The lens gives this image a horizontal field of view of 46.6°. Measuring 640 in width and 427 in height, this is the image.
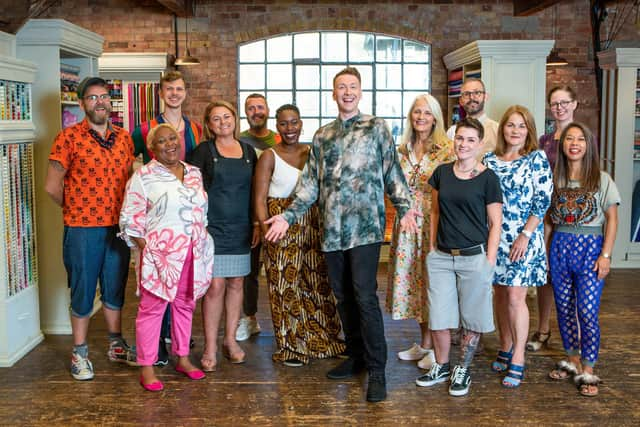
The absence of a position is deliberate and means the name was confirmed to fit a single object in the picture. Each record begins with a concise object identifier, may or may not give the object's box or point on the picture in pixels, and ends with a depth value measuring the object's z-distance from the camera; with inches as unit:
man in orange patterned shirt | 154.5
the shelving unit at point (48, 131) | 182.7
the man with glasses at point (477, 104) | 185.3
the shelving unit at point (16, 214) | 163.5
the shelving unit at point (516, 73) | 279.6
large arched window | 374.9
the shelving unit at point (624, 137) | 275.1
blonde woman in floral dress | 156.3
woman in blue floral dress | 148.0
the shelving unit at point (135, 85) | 337.7
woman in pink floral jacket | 144.5
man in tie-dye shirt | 142.3
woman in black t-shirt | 142.3
